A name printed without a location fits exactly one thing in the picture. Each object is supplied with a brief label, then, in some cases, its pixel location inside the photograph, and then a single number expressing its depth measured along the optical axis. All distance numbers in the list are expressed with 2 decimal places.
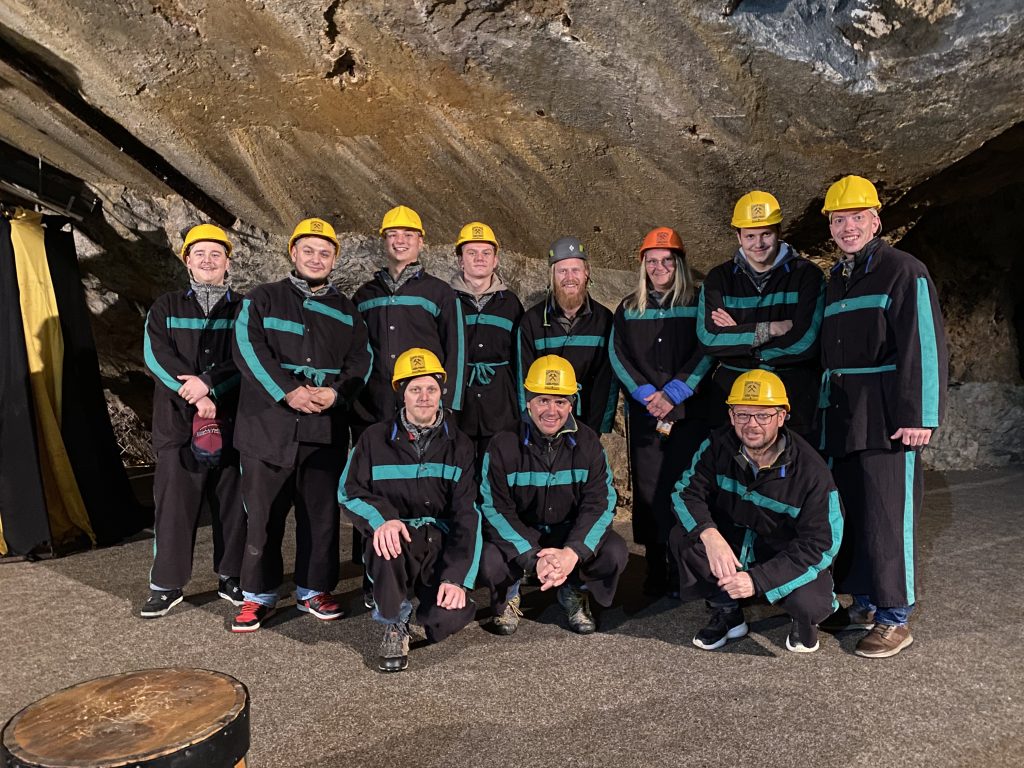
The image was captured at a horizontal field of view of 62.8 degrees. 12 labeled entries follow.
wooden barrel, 1.59
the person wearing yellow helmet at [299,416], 3.77
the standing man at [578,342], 4.29
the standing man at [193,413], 3.99
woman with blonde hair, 4.11
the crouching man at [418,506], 3.35
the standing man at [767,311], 3.79
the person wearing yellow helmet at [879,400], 3.33
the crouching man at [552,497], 3.61
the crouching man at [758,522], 3.32
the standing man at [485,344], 4.29
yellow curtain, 5.08
